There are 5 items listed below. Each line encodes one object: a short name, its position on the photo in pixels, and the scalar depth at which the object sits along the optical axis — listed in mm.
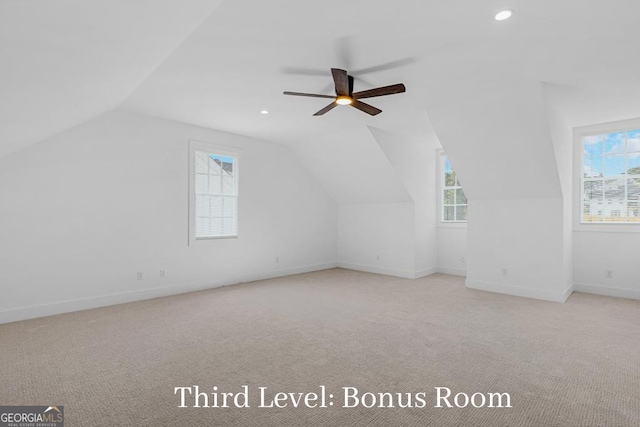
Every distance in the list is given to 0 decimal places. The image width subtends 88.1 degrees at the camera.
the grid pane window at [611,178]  4883
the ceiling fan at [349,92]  3005
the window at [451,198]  6723
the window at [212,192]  5277
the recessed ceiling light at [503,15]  2299
